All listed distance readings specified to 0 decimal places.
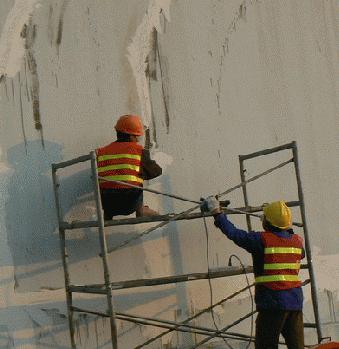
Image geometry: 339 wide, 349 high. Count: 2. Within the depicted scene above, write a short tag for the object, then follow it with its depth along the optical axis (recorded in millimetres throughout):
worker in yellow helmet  13828
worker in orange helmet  14797
